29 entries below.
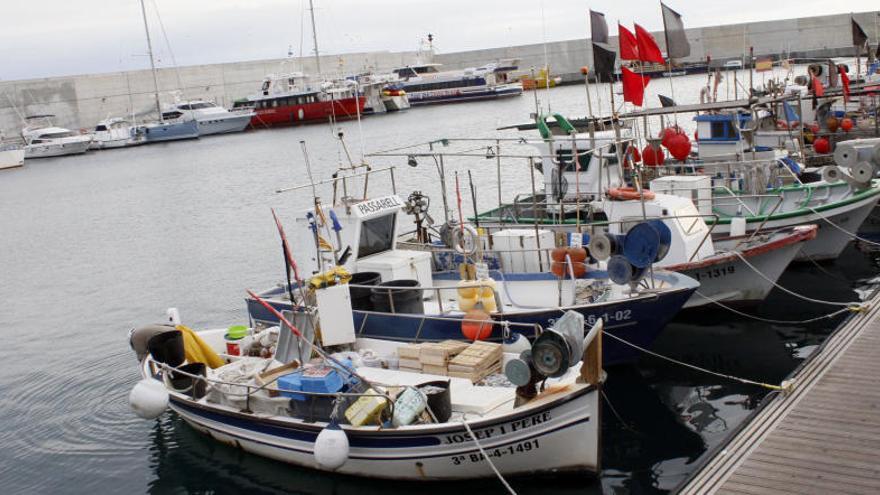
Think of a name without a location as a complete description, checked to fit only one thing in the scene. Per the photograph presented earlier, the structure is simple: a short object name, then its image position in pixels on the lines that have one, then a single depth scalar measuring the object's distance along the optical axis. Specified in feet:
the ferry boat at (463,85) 361.10
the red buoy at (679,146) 80.33
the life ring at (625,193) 62.68
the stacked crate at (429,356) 43.42
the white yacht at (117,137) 310.65
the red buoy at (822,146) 89.35
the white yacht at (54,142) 296.71
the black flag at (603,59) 64.54
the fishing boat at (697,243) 59.26
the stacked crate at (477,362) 42.24
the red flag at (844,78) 86.18
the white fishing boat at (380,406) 36.60
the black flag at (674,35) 77.05
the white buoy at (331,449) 37.32
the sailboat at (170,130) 313.73
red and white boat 316.40
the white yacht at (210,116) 320.09
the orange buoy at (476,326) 46.24
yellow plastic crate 38.68
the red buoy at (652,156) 81.10
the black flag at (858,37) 112.06
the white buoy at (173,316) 54.34
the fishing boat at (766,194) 68.33
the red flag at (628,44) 70.28
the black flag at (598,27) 67.77
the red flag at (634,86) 66.27
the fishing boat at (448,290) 48.62
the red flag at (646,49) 69.67
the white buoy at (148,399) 42.52
